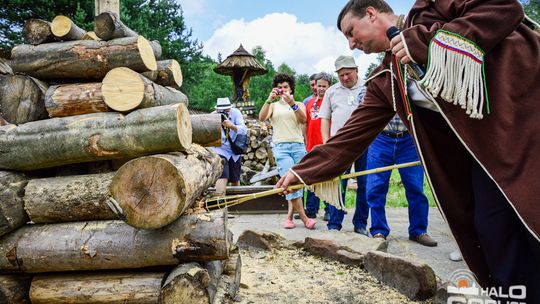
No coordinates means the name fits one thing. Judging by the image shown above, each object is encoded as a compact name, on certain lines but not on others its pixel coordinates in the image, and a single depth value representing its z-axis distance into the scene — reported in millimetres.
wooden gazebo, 14383
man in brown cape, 1837
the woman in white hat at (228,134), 5664
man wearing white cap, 4777
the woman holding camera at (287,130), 5371
